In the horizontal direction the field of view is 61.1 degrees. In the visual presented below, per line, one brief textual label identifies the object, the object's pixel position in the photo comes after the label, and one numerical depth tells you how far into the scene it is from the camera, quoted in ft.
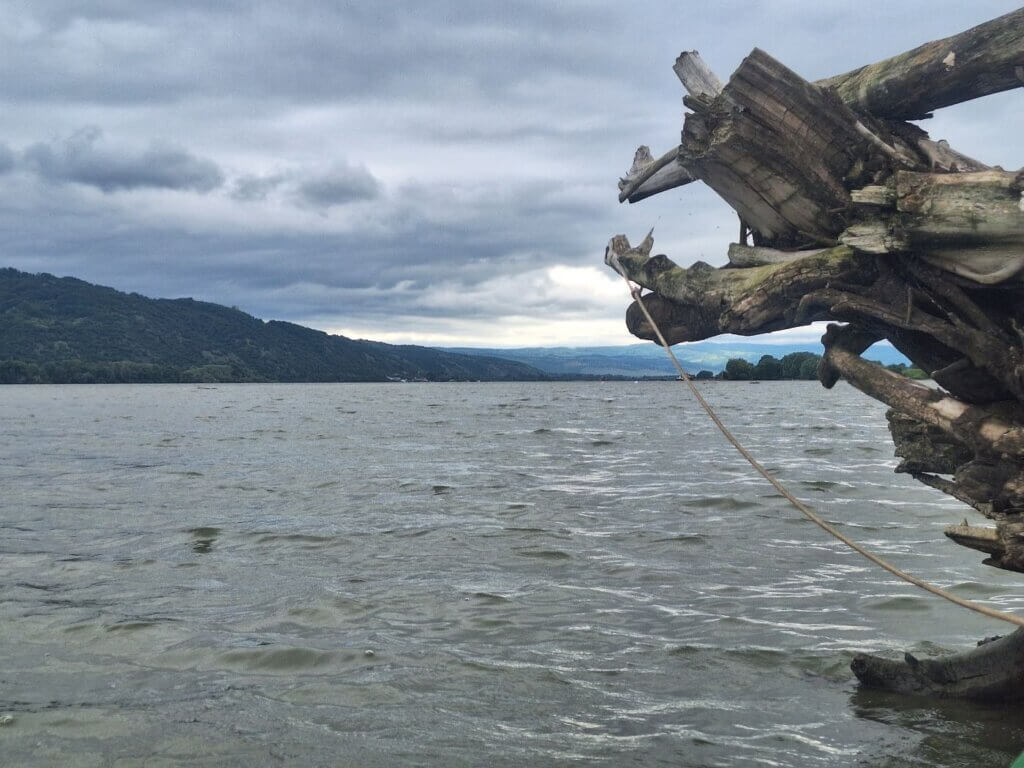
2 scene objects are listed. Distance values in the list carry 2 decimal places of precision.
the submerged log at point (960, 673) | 24.04
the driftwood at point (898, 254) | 18.84
